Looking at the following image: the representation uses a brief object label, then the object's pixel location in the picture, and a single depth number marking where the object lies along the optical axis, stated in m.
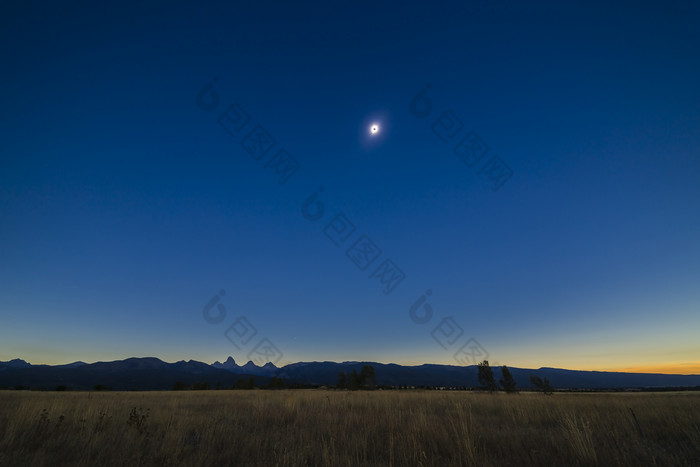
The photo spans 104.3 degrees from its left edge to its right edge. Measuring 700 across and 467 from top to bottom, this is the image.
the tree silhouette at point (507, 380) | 58.59
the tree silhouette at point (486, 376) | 58.02
